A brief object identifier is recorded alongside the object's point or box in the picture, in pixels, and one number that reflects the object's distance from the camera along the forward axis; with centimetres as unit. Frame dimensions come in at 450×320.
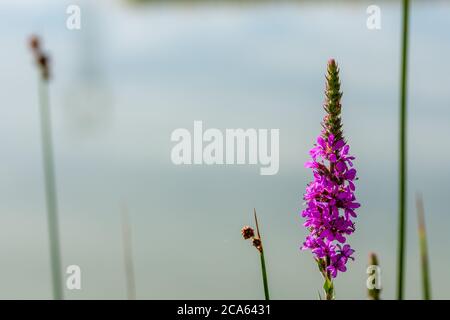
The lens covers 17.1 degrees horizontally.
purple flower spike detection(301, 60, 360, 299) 103
